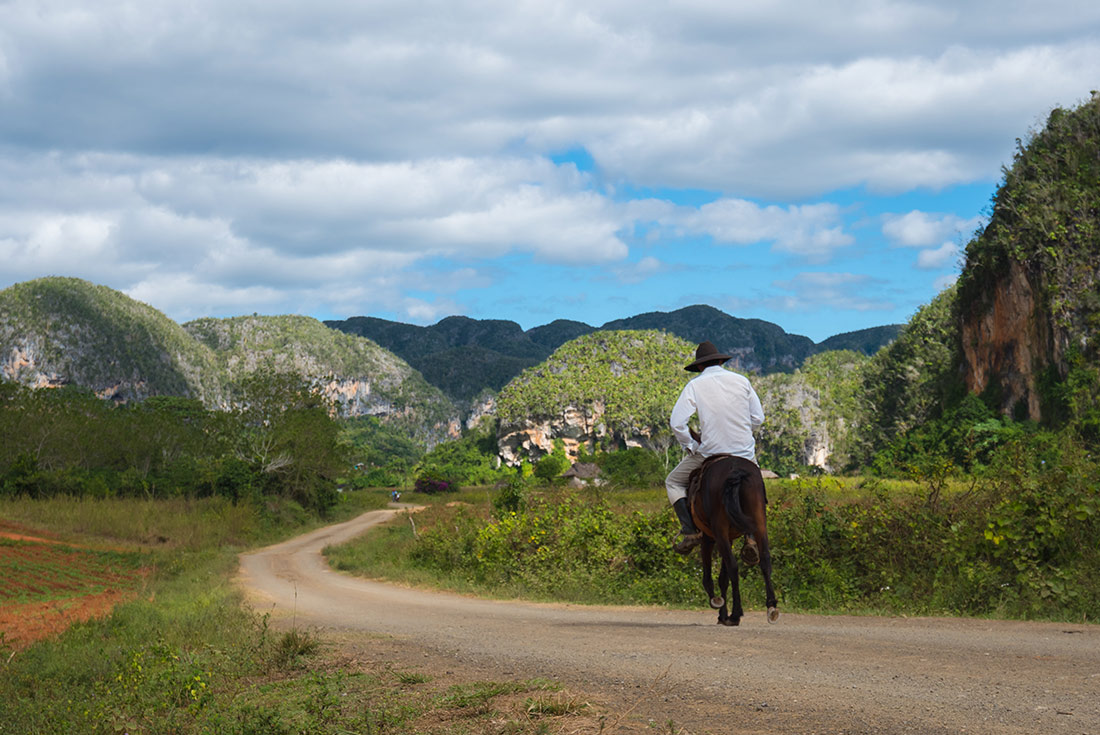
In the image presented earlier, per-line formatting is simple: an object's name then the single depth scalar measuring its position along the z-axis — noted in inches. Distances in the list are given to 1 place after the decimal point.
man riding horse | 374.3
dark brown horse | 363.6
